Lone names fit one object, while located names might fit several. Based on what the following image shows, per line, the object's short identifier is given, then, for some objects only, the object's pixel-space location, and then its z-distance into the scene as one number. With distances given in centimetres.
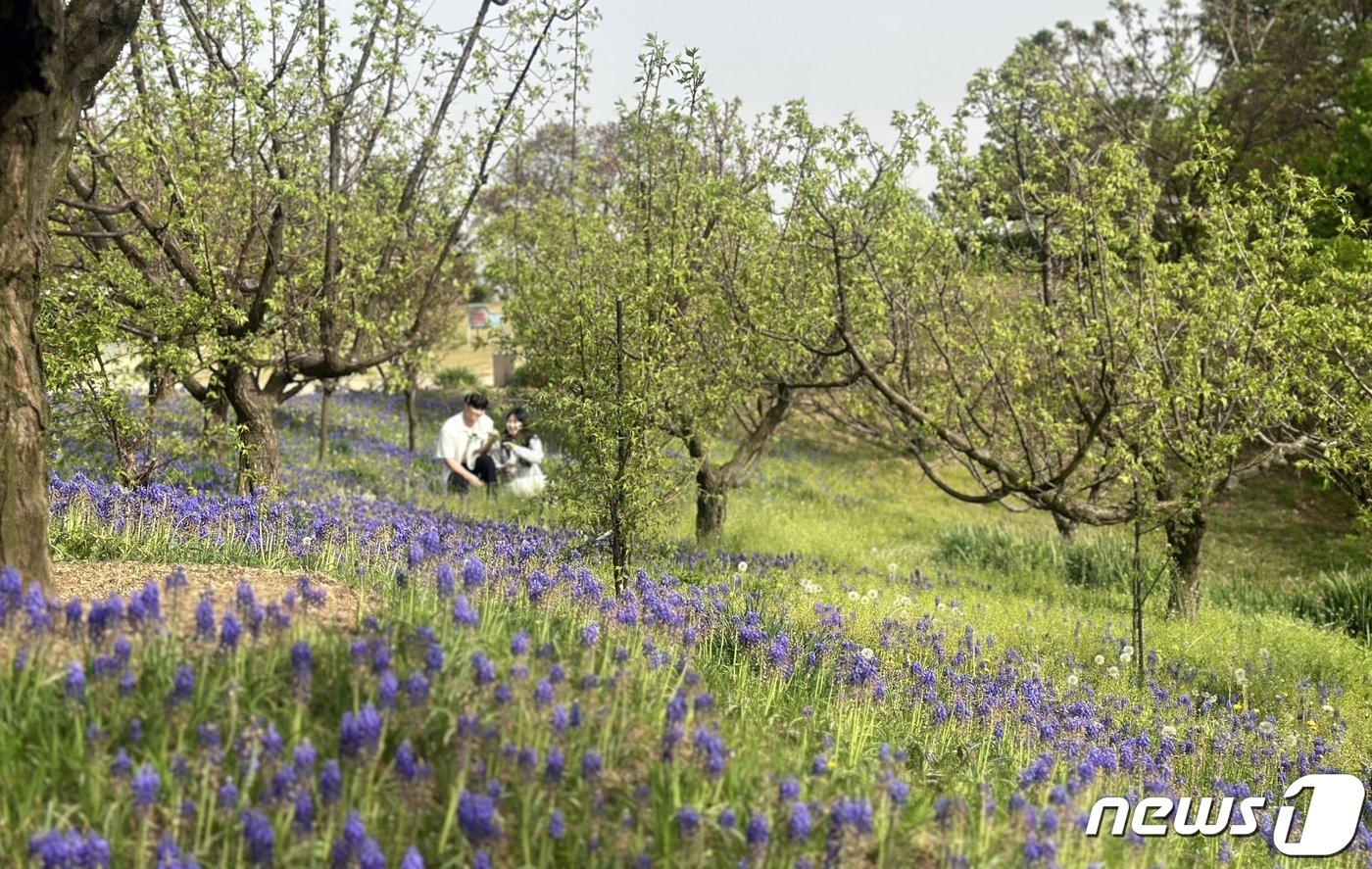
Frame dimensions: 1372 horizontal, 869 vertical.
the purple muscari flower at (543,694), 327
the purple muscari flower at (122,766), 277
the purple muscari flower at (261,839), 257
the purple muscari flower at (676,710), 345
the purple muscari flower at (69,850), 246
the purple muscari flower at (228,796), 275
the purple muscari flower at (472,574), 427
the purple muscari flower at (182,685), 307
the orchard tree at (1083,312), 849
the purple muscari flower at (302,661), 315
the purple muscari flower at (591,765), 307
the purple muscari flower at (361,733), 292
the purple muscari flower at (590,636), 405
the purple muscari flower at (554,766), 299
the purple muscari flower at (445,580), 398
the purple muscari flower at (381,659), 326
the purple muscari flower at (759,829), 284
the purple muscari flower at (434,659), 333
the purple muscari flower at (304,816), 269
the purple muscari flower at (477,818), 273
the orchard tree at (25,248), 429
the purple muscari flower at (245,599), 360
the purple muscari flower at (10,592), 347
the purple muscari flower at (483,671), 329
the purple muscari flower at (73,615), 344
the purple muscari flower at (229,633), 334
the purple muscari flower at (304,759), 284
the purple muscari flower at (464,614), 363
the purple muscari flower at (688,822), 284
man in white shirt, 1304
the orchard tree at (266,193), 795
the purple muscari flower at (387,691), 308
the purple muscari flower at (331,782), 282
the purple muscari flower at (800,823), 292
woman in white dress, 1344
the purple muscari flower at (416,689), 313
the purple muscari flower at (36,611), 338
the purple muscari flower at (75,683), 309
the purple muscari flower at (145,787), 266
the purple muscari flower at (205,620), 339
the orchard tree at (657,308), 788
